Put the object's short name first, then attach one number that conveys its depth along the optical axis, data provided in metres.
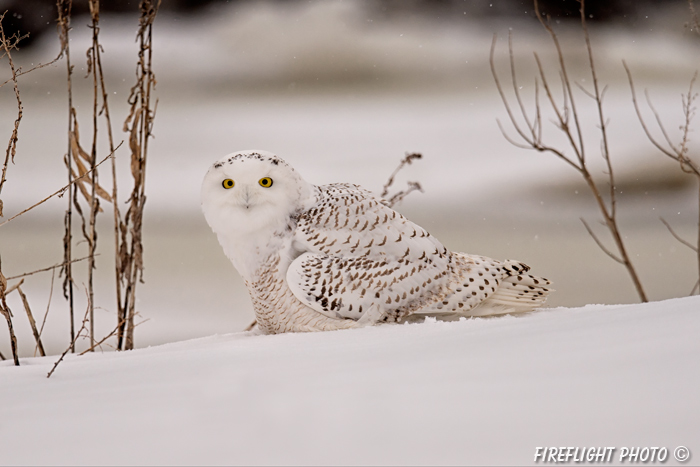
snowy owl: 14.42
